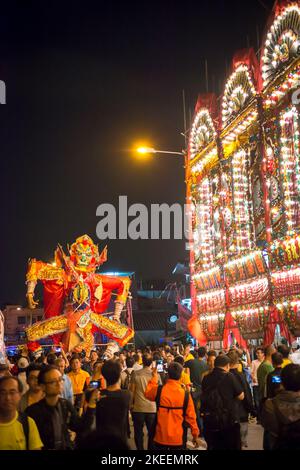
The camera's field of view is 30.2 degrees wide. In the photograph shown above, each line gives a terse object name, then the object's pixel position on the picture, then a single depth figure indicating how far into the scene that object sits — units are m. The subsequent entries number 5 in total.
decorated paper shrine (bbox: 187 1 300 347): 18.91
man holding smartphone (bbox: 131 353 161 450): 9.20
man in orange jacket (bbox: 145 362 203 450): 6.65
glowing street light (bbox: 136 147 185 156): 20.19
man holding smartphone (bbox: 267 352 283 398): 7.39
